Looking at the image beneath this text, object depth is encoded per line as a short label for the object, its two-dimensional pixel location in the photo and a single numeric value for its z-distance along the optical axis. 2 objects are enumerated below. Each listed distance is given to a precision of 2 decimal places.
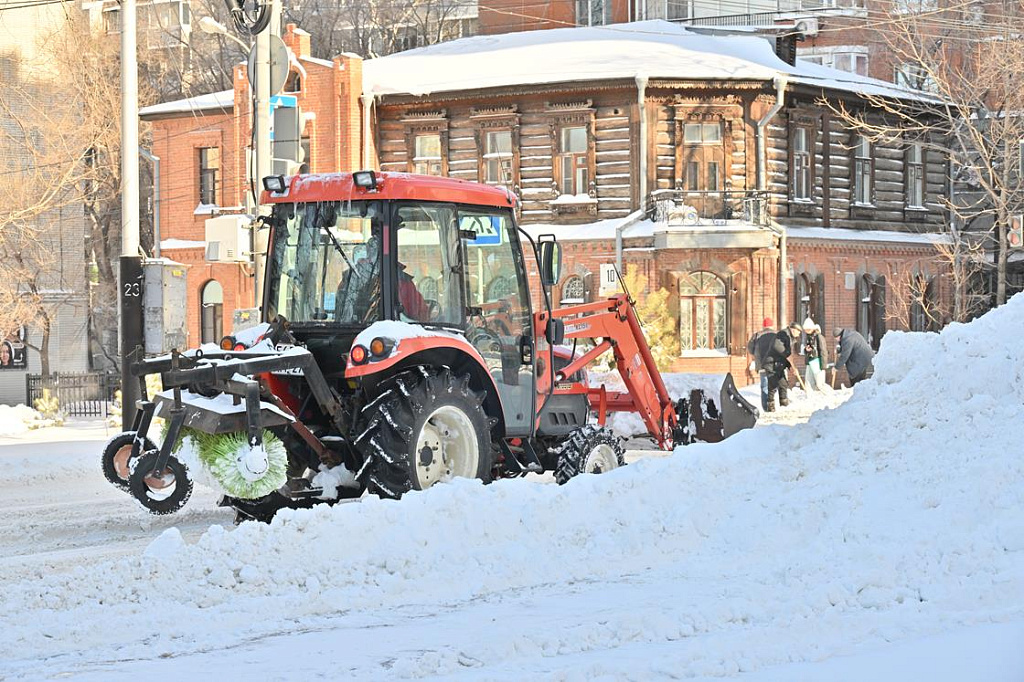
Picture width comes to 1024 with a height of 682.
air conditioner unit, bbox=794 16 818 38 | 48.38
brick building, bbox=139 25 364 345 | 35.88
